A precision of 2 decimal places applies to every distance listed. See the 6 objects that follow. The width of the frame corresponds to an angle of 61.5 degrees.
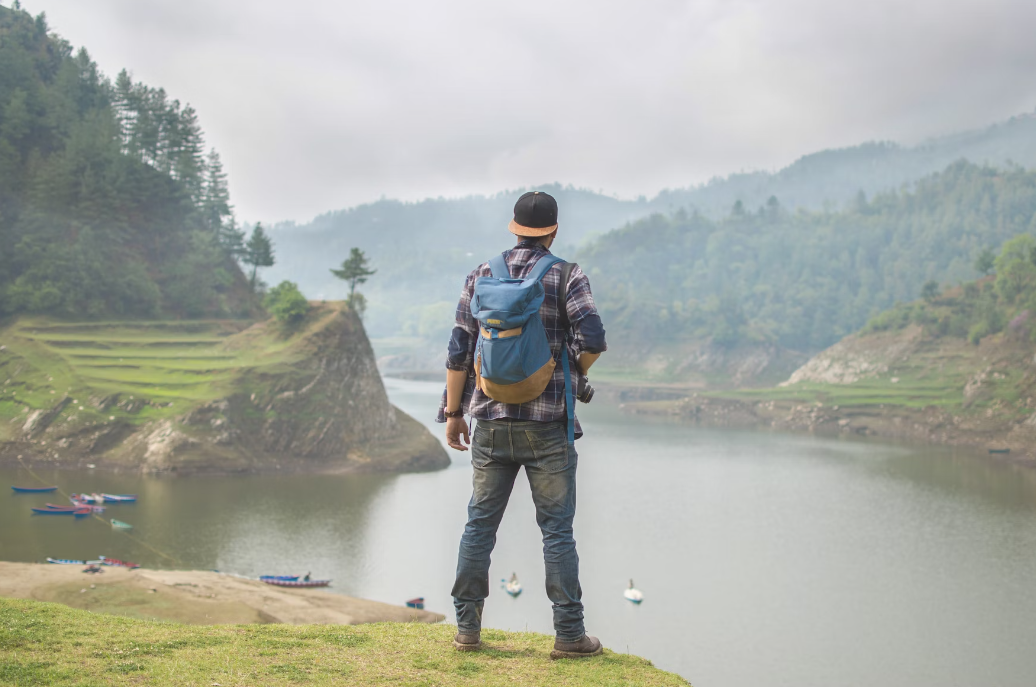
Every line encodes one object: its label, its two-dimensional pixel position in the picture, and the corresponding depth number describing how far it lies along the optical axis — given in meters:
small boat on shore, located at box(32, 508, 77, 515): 40.06
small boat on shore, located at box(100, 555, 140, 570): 31.85
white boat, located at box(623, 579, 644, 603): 32.16
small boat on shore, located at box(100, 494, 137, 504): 43.00
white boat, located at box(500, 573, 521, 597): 33.24
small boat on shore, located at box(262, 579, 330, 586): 31.70
